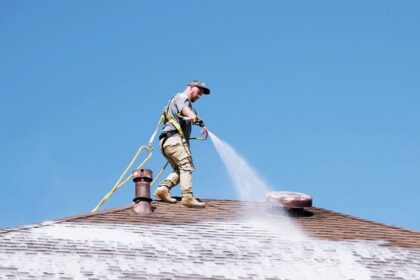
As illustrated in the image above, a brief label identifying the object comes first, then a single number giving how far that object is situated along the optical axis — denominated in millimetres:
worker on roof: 15125
